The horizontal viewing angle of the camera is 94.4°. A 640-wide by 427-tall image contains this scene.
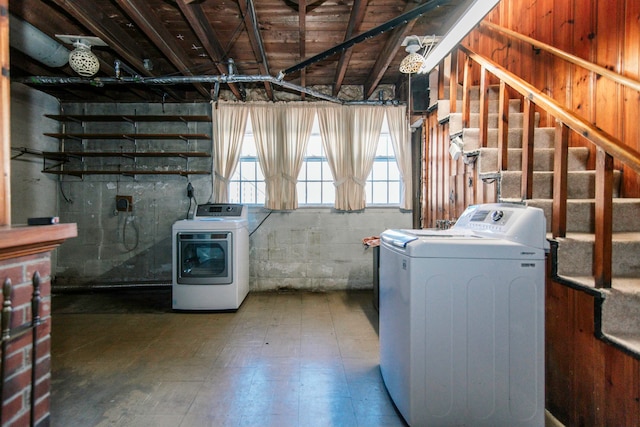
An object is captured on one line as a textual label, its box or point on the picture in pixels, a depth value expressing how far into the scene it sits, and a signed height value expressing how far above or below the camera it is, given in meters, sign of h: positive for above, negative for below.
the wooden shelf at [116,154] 4.08 +0.80
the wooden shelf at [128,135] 4.07 +1.05
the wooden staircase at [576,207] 1.41 +0.04
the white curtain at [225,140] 4.27 +1.03
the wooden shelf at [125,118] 4.06 +1.31
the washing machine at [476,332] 1.53 -0.62
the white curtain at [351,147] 4.31 +0.96
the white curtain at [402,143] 4.31 +1.02
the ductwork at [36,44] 2.65 +1.61
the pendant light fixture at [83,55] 2.80 +1.47
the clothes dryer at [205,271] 3.45 -0.70
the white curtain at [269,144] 4.29 +0.99
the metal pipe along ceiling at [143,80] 3.49 +1.57
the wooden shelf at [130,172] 4.15 +0.55
